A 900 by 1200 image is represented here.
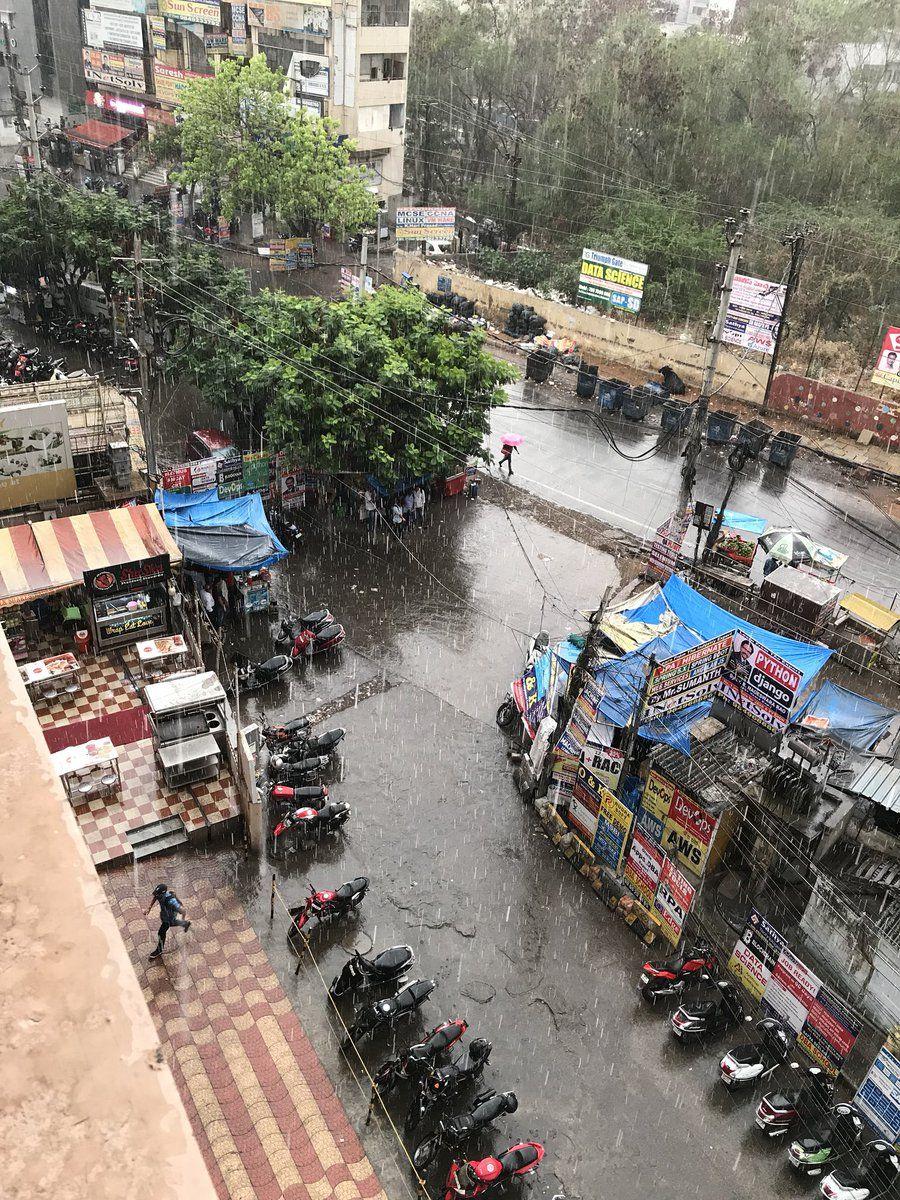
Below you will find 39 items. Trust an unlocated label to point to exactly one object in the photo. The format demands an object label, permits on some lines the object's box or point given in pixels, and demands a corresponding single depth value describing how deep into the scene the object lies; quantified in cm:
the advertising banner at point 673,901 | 1374
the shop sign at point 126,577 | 1720
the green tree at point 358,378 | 2184
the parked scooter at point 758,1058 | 1245
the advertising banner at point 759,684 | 1413
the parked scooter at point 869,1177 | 1101
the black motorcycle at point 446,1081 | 1182
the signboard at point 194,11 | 4228
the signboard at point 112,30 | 4584
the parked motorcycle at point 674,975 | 1352
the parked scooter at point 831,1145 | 1155
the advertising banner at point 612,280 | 3247
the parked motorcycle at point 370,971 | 1308
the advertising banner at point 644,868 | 1432
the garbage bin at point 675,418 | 2936
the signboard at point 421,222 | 3541
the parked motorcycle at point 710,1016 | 1303
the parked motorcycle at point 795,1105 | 1192
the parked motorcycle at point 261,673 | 1848
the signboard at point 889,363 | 2673
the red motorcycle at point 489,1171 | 1091
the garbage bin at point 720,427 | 2936
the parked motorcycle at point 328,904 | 1396
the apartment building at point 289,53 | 4019
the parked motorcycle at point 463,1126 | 1144
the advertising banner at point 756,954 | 1302
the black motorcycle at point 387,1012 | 1263
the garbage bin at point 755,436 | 2820
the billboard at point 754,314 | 2759
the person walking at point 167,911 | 1291
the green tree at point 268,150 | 3459
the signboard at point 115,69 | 4669
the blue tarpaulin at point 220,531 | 1900
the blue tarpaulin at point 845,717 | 1528
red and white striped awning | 1667
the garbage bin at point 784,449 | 2781
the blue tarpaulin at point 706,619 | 1558
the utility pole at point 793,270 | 2266
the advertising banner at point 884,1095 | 1125
